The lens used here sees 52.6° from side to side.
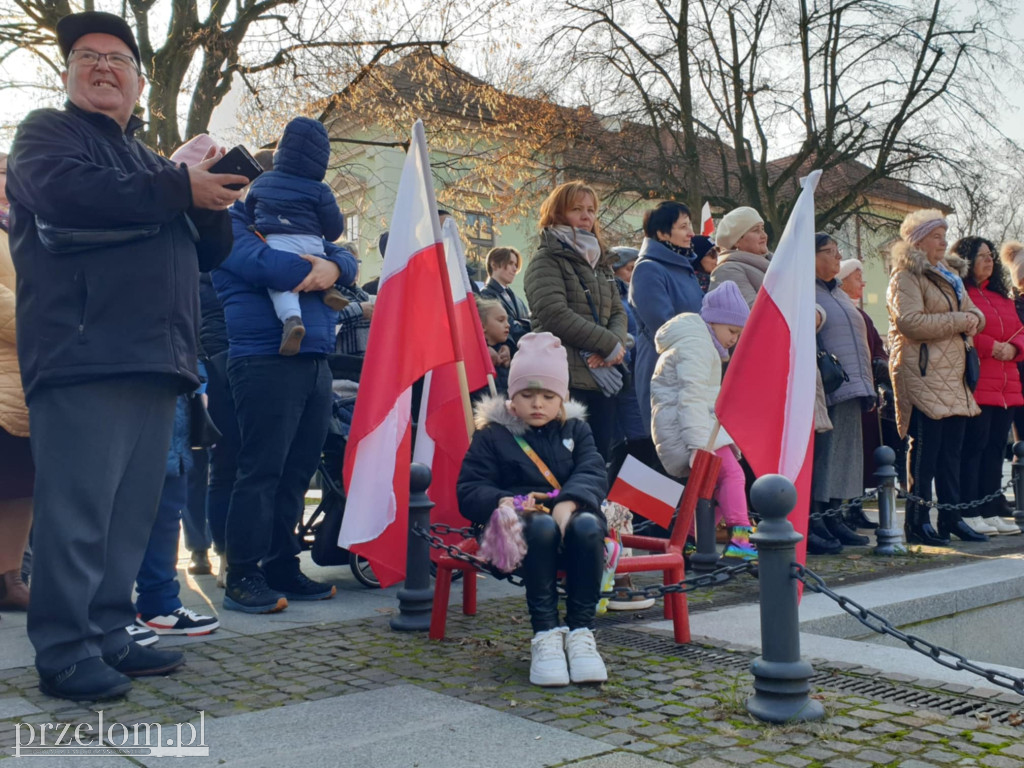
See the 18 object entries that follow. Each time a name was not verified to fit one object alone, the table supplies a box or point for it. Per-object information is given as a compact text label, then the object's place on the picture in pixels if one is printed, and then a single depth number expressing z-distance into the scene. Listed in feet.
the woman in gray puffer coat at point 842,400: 23.91
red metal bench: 13.96
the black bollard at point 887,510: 23.30
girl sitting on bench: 12.18
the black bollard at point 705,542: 19.76
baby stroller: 18.90
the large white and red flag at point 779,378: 13.25
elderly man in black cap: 11.27
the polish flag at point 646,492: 14.40
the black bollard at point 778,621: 10.42
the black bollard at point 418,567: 15.15
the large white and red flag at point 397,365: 14.35
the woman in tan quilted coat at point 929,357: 24.27
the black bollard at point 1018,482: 27.48
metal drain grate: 10.94
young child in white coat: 19.72
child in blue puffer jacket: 16.65
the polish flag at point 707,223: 37.58
